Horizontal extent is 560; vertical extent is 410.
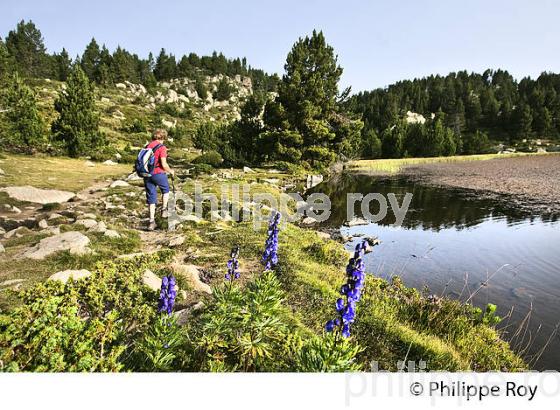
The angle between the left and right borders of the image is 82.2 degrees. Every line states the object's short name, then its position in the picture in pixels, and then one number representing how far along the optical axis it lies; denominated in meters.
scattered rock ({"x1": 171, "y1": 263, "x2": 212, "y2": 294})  7.07
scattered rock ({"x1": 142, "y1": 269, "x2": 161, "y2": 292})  6.51
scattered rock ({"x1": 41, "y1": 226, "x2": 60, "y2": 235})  9.32
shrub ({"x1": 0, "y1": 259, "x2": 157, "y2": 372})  2.98
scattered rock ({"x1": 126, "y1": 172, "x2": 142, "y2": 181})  22.96
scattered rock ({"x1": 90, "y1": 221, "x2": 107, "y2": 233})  9.70
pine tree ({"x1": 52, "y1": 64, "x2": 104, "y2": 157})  30.53
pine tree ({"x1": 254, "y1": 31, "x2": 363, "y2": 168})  33.09
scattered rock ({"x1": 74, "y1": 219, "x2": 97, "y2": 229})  10.25
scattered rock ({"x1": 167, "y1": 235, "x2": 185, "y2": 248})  9.72
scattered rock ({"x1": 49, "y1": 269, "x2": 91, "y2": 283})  6.22
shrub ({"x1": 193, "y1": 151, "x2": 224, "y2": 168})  36.12
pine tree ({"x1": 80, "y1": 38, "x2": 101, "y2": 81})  95.84
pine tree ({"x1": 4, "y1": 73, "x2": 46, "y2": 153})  27.61
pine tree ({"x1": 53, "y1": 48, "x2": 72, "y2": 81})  91.24
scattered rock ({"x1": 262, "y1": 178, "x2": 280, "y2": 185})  27.92
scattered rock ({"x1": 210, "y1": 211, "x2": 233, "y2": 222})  13.47
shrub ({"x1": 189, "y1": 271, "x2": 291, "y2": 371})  4.08
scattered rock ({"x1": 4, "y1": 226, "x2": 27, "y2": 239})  9.36
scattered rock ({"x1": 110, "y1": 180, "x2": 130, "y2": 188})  19.22
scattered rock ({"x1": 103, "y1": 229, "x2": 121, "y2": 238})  9.51
